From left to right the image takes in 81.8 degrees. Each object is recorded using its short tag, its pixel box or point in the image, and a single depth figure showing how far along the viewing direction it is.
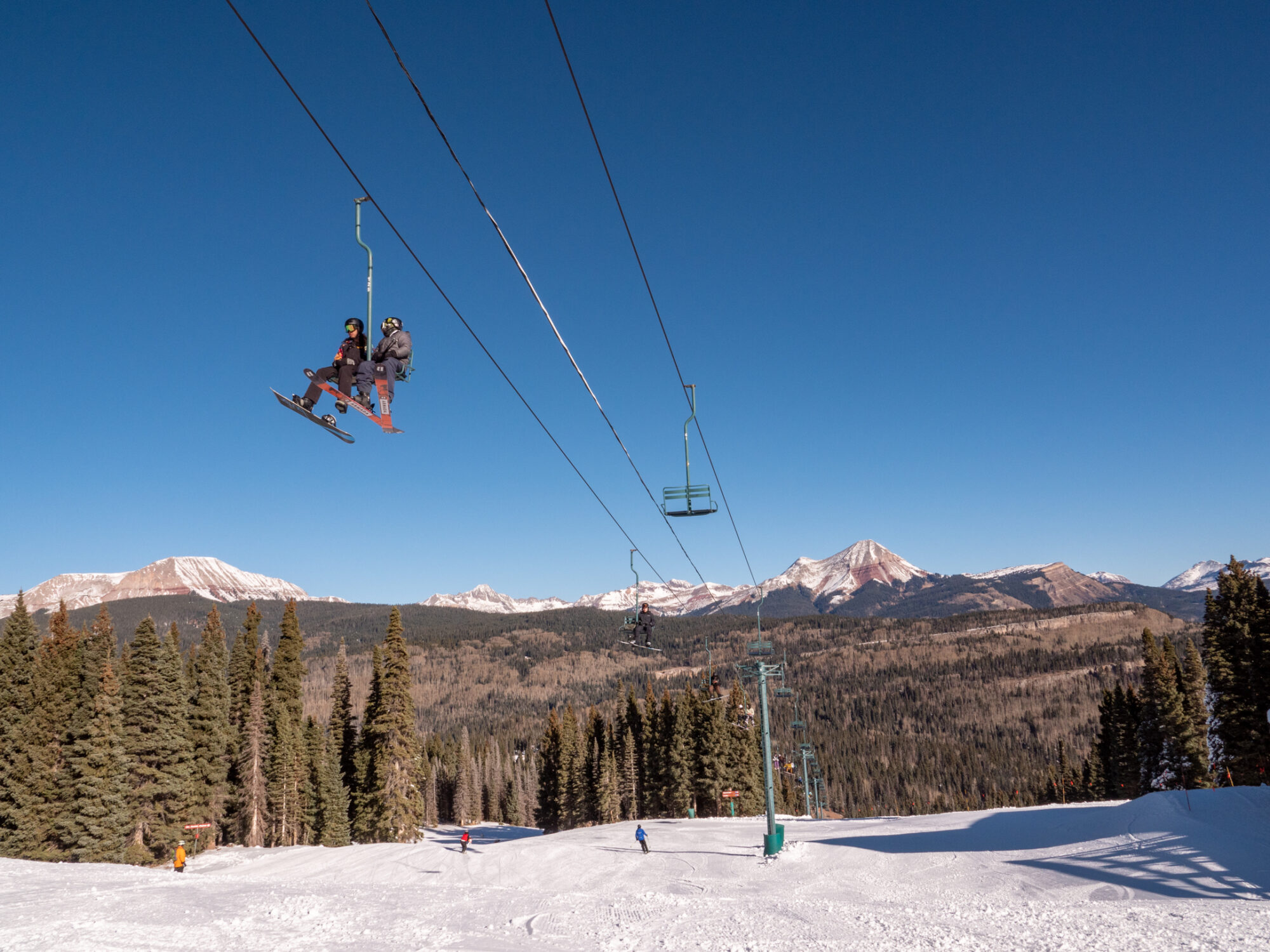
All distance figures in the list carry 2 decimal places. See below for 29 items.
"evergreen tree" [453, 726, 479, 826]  109.38
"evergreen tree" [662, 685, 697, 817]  65.81
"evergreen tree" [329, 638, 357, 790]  57.84
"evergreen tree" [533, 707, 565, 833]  77.88
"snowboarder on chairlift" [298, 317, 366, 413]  10.42
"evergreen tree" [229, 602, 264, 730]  51.81
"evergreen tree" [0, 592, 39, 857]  36.25
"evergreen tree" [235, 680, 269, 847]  50.22
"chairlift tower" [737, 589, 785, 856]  30.53
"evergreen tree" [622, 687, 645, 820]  73.38
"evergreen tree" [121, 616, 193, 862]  40.56
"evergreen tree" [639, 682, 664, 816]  68.88
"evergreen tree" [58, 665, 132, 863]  36.59
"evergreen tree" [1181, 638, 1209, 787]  54.72
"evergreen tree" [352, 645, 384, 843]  49.69
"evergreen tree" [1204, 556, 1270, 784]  41.84
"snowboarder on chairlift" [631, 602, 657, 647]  33.56
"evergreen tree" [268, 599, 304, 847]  52.59
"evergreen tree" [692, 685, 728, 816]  65.31
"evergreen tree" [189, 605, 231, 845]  45.44
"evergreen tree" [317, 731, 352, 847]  53.22
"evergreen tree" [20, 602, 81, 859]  36.69
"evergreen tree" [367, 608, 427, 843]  47.34
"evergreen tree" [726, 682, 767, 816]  66.19
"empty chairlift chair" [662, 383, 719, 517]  19.56
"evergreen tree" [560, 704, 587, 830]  74.88
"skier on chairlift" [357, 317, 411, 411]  10.66
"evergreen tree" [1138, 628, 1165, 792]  57.81
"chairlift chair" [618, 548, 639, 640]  34.66
